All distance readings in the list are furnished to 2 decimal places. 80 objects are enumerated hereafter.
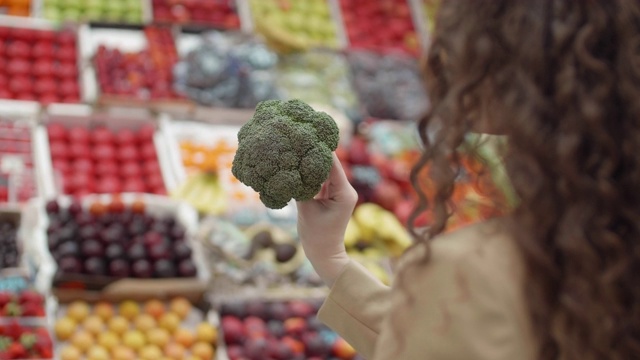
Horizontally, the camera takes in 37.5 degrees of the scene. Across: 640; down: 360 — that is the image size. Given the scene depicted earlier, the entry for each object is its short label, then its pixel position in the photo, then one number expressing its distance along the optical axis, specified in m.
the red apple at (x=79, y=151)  3.97
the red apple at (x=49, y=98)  4.27
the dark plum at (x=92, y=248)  3.18
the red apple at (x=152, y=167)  4.00
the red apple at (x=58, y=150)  3.92
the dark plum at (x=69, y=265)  3.09
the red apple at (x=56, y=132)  3.99
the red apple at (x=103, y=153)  4.03
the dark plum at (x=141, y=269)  3.20
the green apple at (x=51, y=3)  4.93
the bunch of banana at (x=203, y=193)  3.69
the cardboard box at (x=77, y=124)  3.79
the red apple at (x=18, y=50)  4.45
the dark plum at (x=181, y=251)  3.30
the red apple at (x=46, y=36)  4.57
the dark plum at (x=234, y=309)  3.24
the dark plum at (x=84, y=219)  3.34
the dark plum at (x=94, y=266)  3.13
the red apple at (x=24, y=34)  4.54
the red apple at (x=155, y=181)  3.92
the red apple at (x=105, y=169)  3.97
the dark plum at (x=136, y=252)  3.22
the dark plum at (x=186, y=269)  3.28
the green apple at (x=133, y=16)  5.02
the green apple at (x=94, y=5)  5.04
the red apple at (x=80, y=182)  3.80
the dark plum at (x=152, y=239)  3.32
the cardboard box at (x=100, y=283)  3.08
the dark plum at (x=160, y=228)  3.41
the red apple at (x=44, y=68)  4.39
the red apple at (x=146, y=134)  4.16
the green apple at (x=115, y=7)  5.02
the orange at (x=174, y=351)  3.06
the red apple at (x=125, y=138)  4.13
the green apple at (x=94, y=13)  5.02
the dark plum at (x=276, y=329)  3.24
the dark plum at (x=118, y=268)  3.16
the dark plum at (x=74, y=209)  3.40
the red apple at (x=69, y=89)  4.34
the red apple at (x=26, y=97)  4.25
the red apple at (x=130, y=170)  3.98
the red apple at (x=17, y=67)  4.36
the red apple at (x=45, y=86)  4.30
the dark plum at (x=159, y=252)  3.26
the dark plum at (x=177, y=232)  3.42
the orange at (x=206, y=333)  3.13
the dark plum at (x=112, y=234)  3.27
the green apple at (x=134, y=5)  5.06
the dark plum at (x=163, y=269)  3.23
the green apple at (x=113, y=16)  4.99
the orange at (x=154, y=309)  3.17
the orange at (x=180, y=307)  3.20
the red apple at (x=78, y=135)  4.04
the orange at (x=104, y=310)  3.11
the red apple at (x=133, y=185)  3.91
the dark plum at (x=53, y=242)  3.19
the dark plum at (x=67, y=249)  3.14
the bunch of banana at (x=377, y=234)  3.90
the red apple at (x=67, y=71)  4.42
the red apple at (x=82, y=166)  3.91
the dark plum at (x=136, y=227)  3.38
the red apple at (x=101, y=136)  4.10
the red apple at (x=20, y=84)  4.27
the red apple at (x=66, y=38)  4.61
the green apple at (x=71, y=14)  4.92
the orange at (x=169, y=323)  3.14
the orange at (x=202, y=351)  3.09
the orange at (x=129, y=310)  3.15
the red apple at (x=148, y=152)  4.07
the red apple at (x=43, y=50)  4.48
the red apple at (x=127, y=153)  4.06
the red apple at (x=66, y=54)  4.52
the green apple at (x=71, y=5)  4.97
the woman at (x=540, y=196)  0.94
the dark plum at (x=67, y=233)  3.21
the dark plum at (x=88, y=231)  3.25
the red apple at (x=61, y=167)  3.85
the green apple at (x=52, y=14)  4.87
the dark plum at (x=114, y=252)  3.20
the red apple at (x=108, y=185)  3.86
